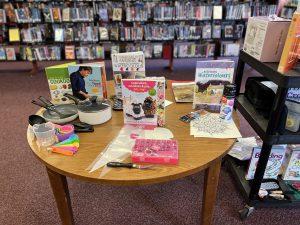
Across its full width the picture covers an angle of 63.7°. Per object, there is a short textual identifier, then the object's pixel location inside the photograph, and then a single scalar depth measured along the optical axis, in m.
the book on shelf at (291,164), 1.43
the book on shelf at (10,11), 3.68
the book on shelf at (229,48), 4.04
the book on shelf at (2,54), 3.88
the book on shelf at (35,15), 3.66
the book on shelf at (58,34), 3.81
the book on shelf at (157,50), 4.00
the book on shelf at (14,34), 3.78
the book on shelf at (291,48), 0.97
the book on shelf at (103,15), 3.71
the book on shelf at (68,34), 3.80
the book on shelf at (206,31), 3.90
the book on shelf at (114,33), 3.84
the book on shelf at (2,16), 3.65
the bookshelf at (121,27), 3.73
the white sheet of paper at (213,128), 1.07
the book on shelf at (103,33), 3.82
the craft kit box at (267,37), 1.10
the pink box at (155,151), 0.89
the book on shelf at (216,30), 3.93
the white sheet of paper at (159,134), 1.05
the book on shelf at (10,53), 3.89
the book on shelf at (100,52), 3.91
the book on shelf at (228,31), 3.96
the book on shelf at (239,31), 3.97
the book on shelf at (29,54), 3.85
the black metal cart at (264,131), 1.06
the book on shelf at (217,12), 3.81
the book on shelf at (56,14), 3.68
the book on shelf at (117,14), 3.73
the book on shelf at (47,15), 3.68
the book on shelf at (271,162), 1.37
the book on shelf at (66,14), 3.67
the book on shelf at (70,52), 3.87
